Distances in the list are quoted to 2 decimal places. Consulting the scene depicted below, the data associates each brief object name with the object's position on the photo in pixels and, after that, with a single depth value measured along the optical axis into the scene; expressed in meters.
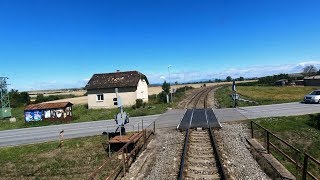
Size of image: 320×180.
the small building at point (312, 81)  45.03
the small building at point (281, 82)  54.58
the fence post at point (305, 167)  5.60
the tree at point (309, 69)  94.28
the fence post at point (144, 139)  9.95
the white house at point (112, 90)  24.59
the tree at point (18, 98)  36.77
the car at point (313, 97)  19.66
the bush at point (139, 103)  23.37
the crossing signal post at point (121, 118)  10.65
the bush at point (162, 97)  26.78
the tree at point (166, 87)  30.89
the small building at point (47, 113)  19.64
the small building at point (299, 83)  52.24
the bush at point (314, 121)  13.09
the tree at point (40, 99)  42.38
